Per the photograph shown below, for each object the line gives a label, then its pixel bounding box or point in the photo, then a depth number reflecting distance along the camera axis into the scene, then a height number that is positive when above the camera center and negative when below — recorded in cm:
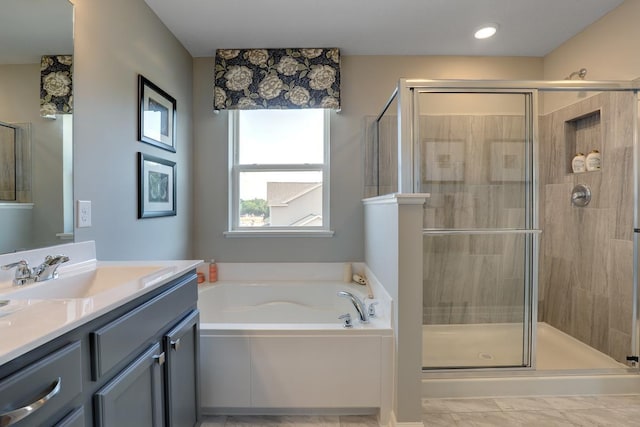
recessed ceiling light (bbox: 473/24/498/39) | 223 +132
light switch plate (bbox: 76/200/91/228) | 138 -2
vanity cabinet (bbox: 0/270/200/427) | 63 -44
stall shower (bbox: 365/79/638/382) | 197 -6
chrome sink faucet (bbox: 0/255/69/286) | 106 -22
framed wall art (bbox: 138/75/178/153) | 186 +62
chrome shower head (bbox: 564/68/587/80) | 221 +100
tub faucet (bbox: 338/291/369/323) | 177 -59
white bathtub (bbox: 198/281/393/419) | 166 -87
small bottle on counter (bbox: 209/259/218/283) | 258 -54
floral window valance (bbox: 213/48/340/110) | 250 +108
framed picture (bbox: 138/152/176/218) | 185 +15
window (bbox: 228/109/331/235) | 270 +33
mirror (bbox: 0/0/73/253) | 108 +28
